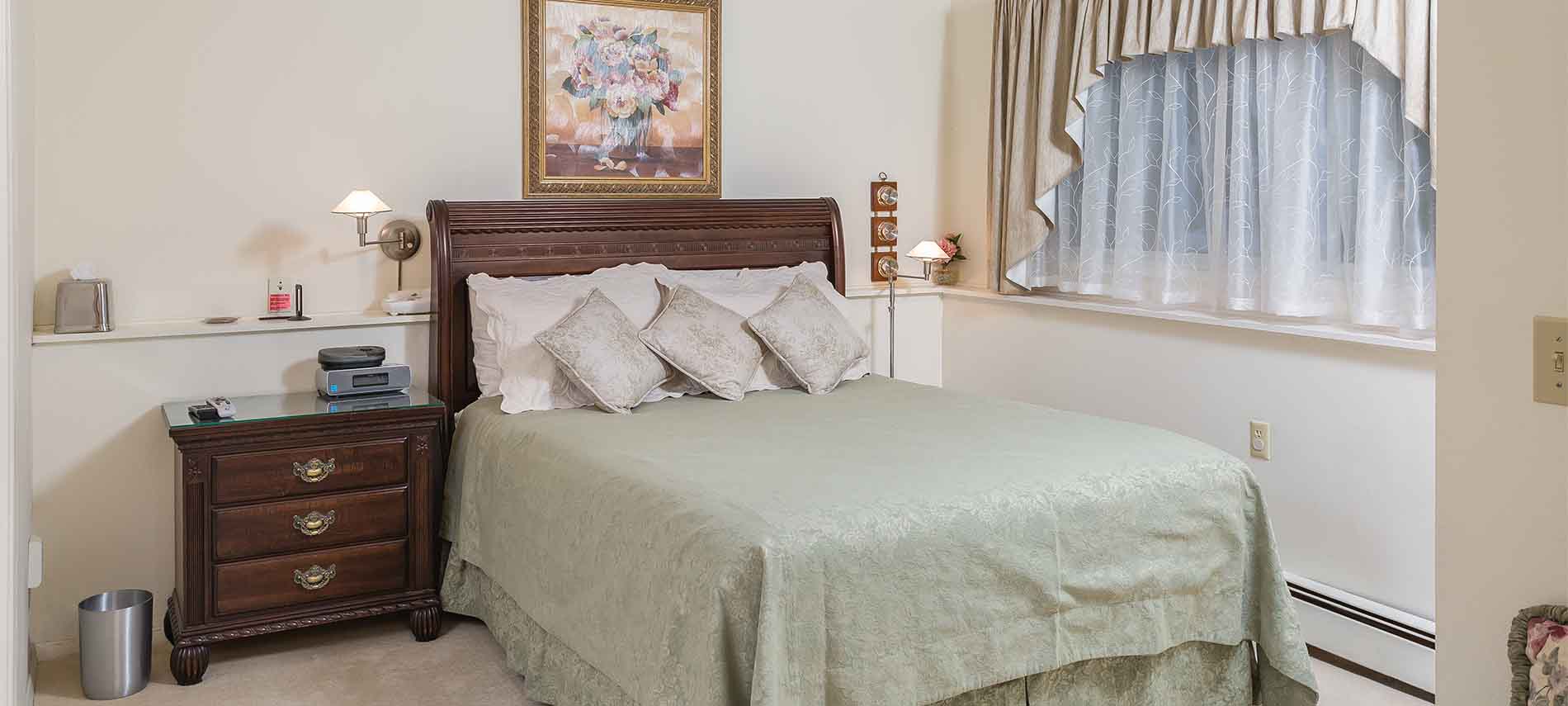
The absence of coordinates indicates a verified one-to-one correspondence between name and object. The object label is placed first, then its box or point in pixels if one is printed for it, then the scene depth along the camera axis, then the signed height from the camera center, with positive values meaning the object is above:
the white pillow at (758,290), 4.02 +0.10
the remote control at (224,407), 3.36 -0.25
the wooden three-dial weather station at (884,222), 4.95 +0.40
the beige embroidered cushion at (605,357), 3.58 -0.12
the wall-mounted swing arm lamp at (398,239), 4.01 +0.27
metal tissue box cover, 3.47 +0.03
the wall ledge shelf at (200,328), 3.47 -0.03
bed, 2.34 -0.53
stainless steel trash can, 3.19 -0.89
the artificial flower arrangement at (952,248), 5.02 +0.30
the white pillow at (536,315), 3.66 +0.01
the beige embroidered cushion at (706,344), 3.78 -0.08
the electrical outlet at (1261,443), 3.72 -0.39
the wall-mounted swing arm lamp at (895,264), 4.59 +0.22
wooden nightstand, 3.30 -0.57
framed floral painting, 4.25 +0.80
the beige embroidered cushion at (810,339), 3.94 -0.07
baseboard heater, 3.21 -0.89
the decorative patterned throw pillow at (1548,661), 1.41 -0.41
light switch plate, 1.40 -0.05
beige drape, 3.20 +0.85
